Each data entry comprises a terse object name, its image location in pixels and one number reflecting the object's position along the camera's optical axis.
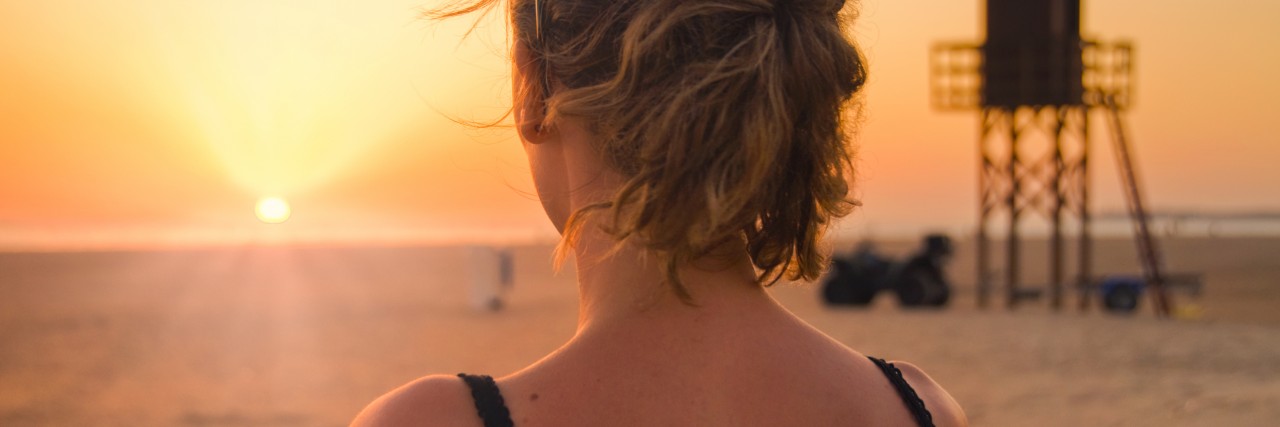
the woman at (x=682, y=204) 1.08
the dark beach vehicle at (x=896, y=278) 19.67
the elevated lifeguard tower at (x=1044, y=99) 19.42
